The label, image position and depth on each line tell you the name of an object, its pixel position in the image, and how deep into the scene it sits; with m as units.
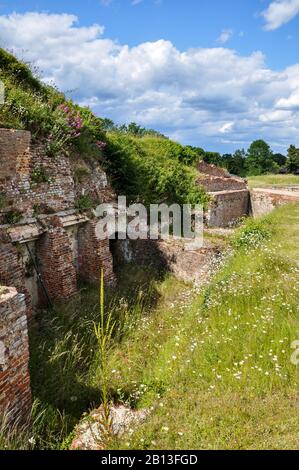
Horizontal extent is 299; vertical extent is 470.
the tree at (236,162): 60.67
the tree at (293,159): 52.84
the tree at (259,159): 64.75
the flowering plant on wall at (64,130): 10.19
